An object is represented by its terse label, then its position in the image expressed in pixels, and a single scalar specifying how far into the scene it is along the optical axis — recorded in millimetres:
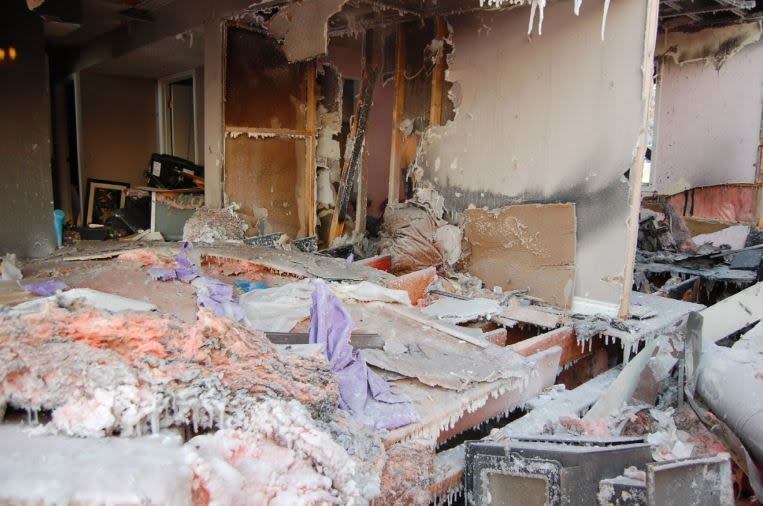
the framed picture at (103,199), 8266
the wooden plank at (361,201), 6707
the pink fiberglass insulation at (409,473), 2025
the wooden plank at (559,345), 3390
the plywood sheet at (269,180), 5871
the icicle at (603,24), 3523
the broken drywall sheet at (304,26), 4703
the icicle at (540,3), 3453
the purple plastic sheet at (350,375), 2373
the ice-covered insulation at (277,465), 1525
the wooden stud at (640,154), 3773
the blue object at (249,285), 3982
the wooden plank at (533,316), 3967
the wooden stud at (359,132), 6266
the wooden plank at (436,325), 3273
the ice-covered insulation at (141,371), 1680
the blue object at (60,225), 6238
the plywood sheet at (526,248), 4477
